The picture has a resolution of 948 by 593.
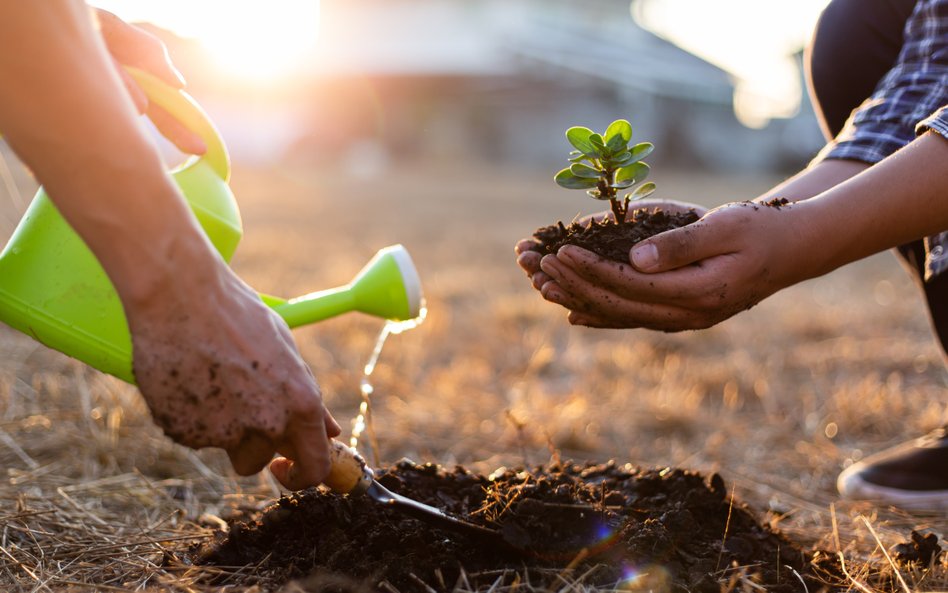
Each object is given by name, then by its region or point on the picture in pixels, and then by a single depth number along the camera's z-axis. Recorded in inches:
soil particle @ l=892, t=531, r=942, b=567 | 52.9
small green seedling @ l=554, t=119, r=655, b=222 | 50.6
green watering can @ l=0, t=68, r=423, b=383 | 46.9
